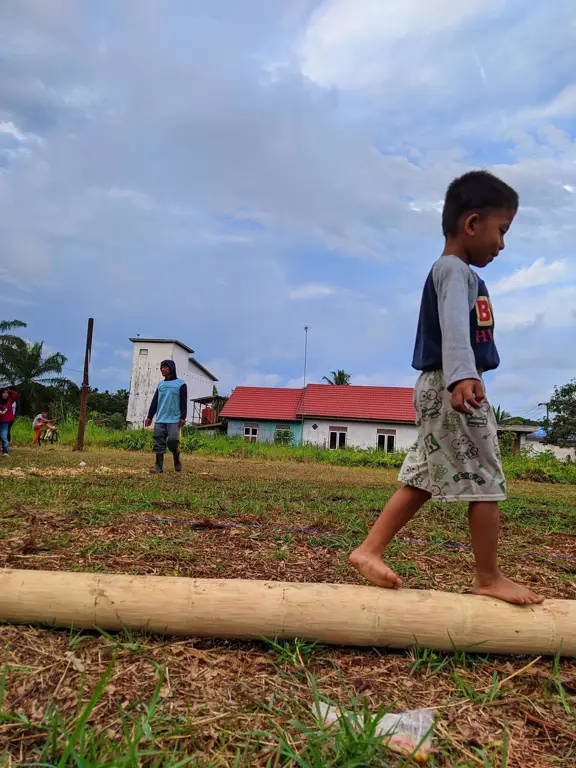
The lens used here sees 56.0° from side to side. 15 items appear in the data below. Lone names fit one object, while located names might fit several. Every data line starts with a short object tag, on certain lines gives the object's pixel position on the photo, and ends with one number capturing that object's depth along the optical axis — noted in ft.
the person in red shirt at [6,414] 36.19
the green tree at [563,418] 115.14
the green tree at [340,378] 154.81
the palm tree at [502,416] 131.72
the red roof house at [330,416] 99.91
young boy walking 6.36
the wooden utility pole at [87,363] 47.62
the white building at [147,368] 132.98
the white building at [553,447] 121.80
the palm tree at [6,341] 101.24
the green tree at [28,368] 101.76
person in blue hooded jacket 25.70
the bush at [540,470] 56.70
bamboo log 5.69
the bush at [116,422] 124.51
